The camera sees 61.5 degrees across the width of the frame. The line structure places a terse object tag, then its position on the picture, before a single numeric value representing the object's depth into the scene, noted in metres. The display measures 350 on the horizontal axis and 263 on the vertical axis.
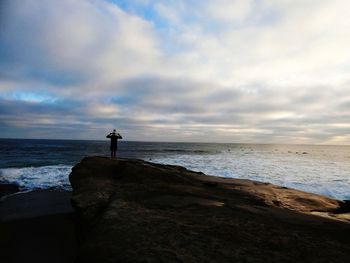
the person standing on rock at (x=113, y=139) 17.67
